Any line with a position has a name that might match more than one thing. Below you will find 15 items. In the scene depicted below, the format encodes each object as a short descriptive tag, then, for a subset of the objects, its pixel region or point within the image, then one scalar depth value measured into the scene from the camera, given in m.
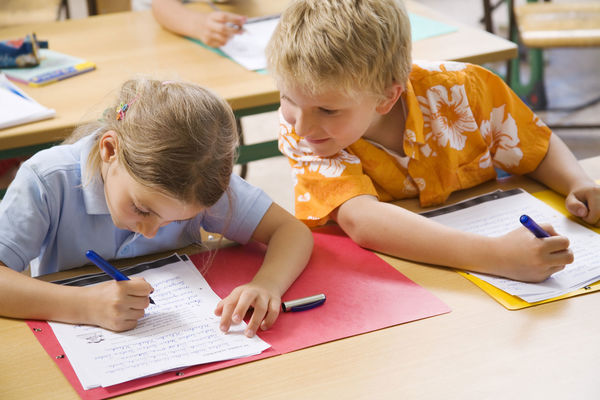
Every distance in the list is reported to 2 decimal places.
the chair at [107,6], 3.74
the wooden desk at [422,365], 1.80
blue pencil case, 2.69
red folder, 1.86
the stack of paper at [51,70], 2.63
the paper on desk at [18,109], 2.41
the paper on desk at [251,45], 2.72
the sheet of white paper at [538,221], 2.01
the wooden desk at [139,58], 2.44
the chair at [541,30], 3.96
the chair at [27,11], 3.63
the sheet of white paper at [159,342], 1.83
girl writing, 1.93
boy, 2.05
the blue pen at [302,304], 1.97
